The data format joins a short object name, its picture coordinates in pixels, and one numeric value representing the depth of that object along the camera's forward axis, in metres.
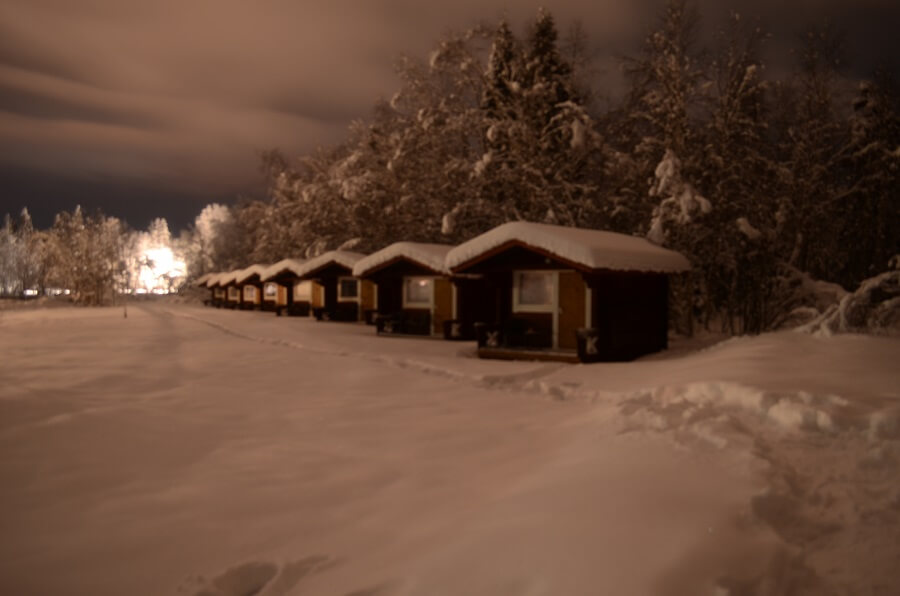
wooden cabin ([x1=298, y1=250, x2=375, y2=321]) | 29.78
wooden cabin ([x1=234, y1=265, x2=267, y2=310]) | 43.25
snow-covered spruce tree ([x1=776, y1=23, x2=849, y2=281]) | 22.61
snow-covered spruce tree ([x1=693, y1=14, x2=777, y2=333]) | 21.17
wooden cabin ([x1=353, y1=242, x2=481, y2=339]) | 21.12
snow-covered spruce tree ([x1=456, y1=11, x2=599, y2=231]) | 24.92
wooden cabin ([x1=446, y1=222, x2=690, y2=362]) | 14.38
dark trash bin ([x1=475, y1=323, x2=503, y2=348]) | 15.91
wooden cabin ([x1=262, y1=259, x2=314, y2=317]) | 35.80
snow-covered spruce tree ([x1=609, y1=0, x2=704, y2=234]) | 20.83
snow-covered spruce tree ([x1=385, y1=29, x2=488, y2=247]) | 27.78
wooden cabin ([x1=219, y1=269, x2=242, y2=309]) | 48.20
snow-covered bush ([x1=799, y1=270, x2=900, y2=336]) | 11.15
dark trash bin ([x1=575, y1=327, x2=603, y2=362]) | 14.30
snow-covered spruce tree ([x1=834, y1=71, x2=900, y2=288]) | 23.58
